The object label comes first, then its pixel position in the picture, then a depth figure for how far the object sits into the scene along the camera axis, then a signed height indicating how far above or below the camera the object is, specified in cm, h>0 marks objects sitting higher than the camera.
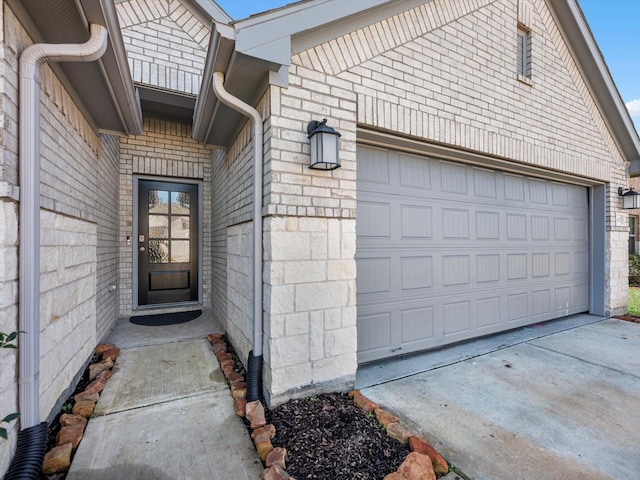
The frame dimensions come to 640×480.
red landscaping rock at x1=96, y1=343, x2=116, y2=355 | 314 -111
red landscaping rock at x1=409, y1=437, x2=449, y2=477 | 164 -118
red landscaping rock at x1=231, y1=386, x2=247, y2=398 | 236 -117
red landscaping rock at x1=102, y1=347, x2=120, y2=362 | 300 -113
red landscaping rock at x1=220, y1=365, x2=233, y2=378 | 275 -117
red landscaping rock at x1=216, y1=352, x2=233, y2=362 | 305 -116
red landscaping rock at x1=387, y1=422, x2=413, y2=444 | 185 -118
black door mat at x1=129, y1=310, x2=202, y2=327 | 425 -113
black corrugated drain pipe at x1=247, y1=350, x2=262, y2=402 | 231 -104
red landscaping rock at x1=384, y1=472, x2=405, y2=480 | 151 -117
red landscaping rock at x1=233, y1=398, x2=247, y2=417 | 217 -120
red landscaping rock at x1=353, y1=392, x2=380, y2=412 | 220 -118
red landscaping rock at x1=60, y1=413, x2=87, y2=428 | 198 -117
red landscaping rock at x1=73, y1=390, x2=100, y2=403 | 226 -115
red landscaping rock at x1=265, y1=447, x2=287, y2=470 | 164 -118
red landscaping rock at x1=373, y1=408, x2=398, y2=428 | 201 -117
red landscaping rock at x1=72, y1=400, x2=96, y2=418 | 211 -116
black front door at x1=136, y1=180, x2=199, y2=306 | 475 -1
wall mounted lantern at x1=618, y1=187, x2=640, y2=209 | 487 +70
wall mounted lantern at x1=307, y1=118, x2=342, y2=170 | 216 +69
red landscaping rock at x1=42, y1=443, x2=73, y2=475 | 162 -118
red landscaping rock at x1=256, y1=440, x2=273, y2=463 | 174 -119
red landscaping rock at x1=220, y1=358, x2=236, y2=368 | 288 -115
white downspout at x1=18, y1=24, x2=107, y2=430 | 162 +6
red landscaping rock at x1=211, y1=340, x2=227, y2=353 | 327 -115
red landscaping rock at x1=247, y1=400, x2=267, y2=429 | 199 -116
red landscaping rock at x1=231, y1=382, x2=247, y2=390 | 246 -116
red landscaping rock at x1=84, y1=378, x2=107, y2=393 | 239 -115
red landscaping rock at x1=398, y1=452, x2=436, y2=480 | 154 -116
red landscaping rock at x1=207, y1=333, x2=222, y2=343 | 360 -114
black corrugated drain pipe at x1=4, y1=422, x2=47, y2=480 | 152 -111
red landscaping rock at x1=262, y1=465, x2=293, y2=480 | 151 -116
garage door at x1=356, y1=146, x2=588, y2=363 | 302 -12
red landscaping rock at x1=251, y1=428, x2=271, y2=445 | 182 -118
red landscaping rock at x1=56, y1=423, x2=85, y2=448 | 181 -117
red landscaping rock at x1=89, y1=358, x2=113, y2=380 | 266 -113
